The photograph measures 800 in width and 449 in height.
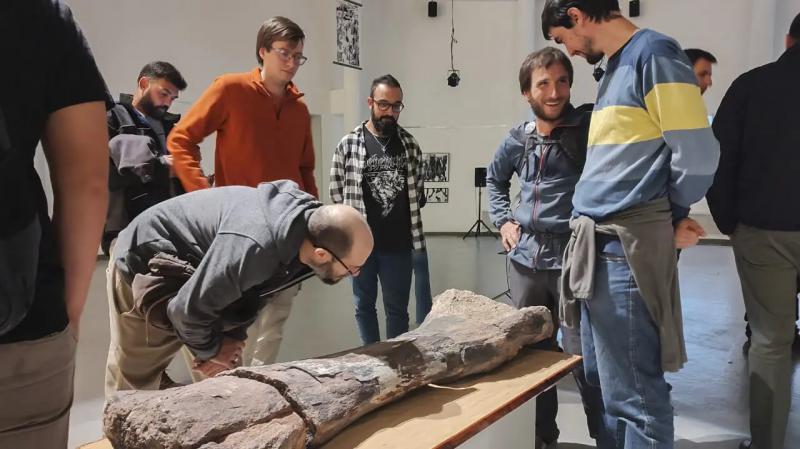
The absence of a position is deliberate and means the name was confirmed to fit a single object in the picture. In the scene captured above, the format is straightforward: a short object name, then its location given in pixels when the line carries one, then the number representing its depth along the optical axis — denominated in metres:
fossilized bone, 1.23
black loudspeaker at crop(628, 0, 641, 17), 8.43
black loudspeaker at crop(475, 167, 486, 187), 8.67
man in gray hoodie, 1.58
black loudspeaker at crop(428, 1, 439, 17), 9.12
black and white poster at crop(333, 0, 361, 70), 7.25
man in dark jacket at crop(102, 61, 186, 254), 2.59
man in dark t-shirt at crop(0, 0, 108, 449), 0.79
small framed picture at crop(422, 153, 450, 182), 9.49
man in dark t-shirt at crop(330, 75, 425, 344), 2.98
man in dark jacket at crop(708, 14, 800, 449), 2.17
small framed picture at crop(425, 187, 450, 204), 9.53
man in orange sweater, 2.39
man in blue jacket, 2.21
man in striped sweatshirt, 1.60
